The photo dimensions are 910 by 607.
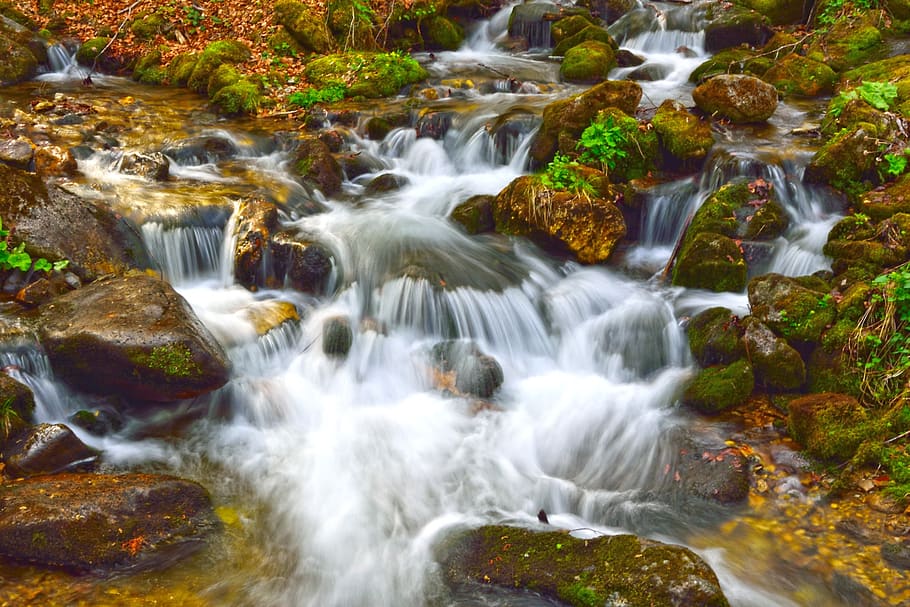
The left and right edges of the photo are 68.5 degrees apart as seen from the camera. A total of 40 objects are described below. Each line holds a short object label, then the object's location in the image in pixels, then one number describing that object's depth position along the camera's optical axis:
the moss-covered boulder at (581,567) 3.89
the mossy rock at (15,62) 13.18
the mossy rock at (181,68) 13.90
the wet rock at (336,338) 7.33
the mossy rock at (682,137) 9.41
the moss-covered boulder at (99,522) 4.42
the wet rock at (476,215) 9.20
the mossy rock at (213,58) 13.59
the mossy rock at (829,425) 5.21
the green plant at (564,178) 8.56
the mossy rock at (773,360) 6.00
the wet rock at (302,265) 8.10
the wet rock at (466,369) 6.86
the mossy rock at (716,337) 6.38
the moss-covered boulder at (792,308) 6.14
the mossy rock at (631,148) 9.44
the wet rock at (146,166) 9.51
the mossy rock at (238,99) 12.47
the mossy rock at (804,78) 11.94
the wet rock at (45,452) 5.05
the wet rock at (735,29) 14.05
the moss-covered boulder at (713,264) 7.60
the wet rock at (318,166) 10.22
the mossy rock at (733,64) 12.37
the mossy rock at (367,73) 13.12
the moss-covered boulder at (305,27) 14.73
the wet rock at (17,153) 8.71
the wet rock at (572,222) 8.45
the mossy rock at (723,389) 6.03
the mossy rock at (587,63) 13.55
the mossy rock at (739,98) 10.18
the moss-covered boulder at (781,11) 14.70
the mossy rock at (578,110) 9.81
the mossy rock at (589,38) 14.84
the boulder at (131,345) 5.77
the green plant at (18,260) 6.60
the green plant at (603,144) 9.33
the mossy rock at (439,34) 15.85
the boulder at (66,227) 6.93
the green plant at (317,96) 12.59
